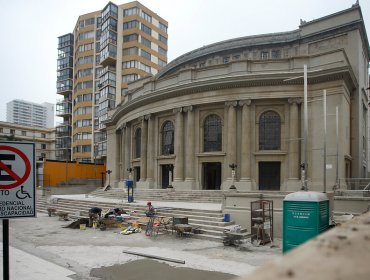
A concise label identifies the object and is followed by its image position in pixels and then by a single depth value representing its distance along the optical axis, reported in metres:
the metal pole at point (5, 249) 4.98
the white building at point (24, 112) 188.36
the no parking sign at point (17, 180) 5.17
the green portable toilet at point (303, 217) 9.55
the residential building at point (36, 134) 100.61
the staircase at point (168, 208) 18.55
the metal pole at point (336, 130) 29.62
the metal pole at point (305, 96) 21.52
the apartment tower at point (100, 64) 71.94
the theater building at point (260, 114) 32.84
